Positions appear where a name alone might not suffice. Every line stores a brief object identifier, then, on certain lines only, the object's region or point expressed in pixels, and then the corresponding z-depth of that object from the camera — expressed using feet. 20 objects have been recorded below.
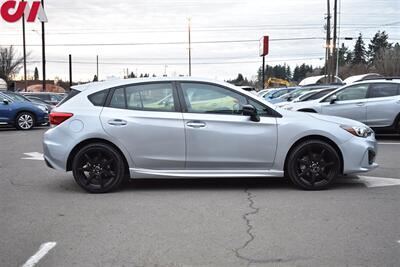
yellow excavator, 218.38
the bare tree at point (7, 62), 299.79
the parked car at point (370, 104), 41.86
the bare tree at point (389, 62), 240.08
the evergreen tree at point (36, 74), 446.69
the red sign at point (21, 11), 109.29
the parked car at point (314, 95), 51.97
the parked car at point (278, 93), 81.56
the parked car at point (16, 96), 61.26
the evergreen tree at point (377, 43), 337.72
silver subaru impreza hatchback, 22.39
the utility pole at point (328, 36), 142.60
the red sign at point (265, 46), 155.85
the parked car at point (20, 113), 57.88
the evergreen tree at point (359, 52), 361.04
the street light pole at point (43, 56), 121.90
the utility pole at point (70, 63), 218.50
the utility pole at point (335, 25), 129.80
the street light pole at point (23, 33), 138.53
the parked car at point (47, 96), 82.28
